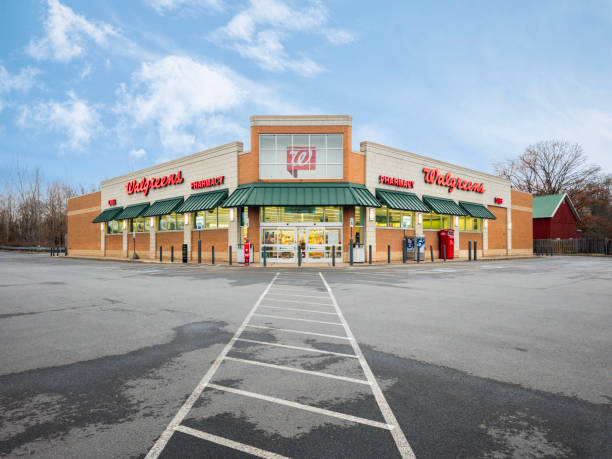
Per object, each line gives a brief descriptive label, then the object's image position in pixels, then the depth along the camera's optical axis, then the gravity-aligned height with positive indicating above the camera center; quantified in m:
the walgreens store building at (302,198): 24.62 +2.82
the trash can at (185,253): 25.01 -1.13
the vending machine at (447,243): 28.58 -0.48
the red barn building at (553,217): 46.28 +2.65
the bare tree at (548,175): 54.75 +9.76
